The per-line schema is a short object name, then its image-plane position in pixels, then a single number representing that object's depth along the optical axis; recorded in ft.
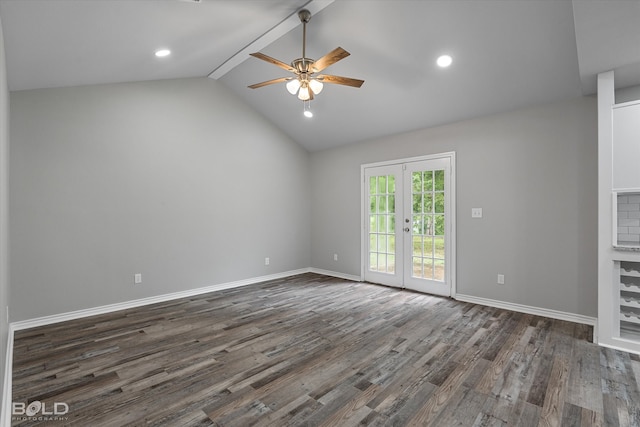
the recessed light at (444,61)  11.08
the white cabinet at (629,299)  9.31
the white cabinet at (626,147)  9.02
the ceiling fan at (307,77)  9.40
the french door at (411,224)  14.75
